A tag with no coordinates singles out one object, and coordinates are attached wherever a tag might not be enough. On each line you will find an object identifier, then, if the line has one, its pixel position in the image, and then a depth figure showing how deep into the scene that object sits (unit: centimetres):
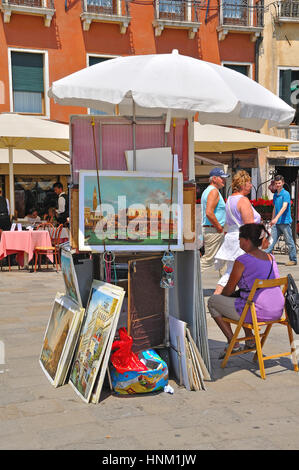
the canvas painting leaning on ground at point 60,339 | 418
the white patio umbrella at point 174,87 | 371
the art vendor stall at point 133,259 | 402
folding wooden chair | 431
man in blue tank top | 700
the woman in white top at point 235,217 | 589
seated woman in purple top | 443
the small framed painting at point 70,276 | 424
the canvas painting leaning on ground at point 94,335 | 385
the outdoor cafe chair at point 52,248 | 1073
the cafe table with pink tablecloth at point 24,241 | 1067
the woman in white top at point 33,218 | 1268
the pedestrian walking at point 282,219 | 1090
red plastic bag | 399
